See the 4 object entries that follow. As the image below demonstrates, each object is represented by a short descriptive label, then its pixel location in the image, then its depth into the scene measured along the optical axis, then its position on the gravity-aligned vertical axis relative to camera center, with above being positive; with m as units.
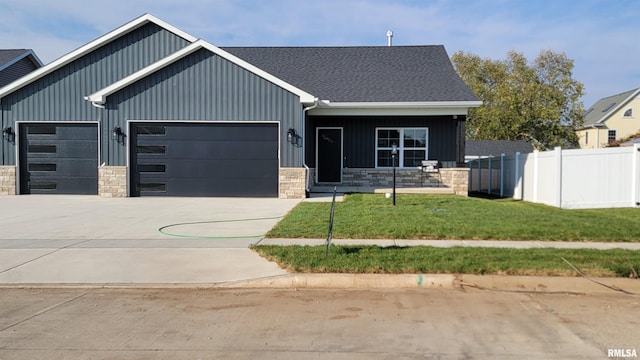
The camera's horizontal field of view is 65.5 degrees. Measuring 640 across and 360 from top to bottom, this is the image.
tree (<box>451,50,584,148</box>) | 44.78 +5.72
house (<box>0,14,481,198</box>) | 17.12 +1.41
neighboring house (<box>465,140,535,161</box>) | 43.38 +1.46
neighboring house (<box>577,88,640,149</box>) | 49.16 +4.36
